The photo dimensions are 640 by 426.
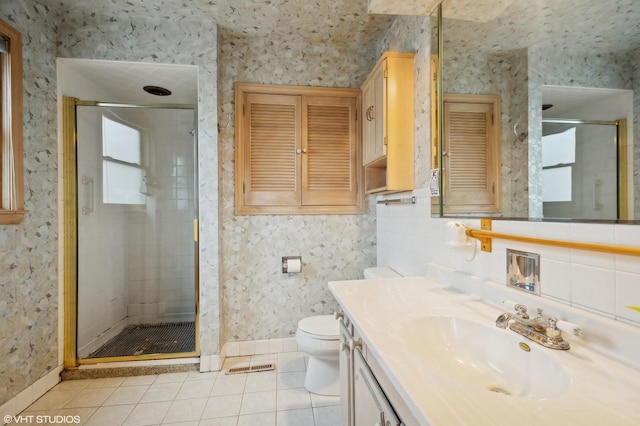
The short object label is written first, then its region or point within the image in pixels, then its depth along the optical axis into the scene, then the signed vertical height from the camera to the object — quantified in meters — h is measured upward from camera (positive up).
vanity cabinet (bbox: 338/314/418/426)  0.68 -0.54
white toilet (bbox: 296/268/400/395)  1.67 -0.88
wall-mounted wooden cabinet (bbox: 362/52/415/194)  1.70 +0.60
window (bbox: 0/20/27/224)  1.52 +0.49
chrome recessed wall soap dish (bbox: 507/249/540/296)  0.88 -0.20
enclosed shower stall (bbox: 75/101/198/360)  2.21 -0.15
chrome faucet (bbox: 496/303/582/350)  0.69 -0.32
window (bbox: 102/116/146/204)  2.35 +0.43
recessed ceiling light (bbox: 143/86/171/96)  2.39 +1.09
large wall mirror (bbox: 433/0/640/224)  0.70 +0.34
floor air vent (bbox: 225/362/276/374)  2.03 -1.18
